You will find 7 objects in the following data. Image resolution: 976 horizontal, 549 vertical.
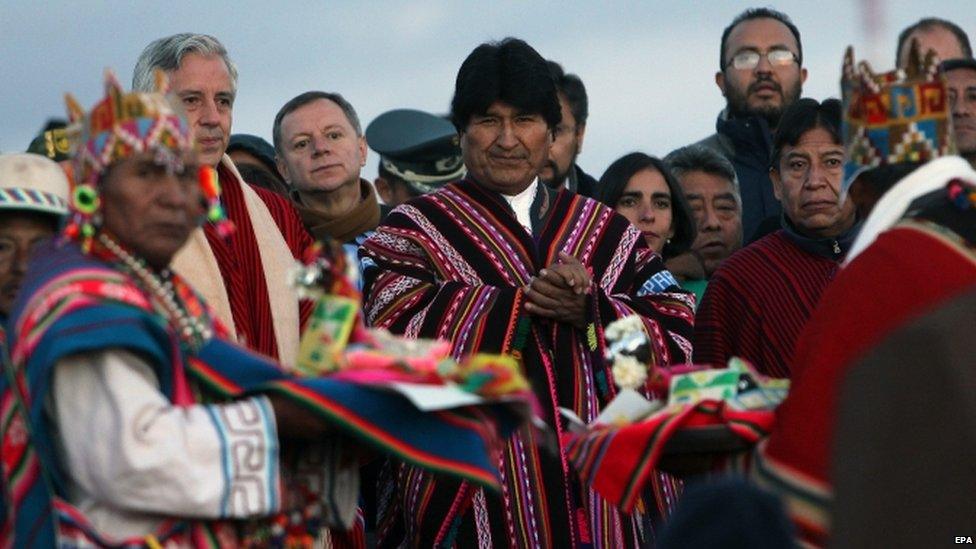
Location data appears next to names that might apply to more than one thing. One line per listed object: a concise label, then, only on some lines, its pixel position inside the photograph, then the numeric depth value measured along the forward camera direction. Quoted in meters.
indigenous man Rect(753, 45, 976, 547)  8.95
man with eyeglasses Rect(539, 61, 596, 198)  18.02
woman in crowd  16.78
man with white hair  12.58
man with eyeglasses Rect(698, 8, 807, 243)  18.61
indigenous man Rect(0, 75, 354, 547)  8.99
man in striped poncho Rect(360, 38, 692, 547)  13.66
